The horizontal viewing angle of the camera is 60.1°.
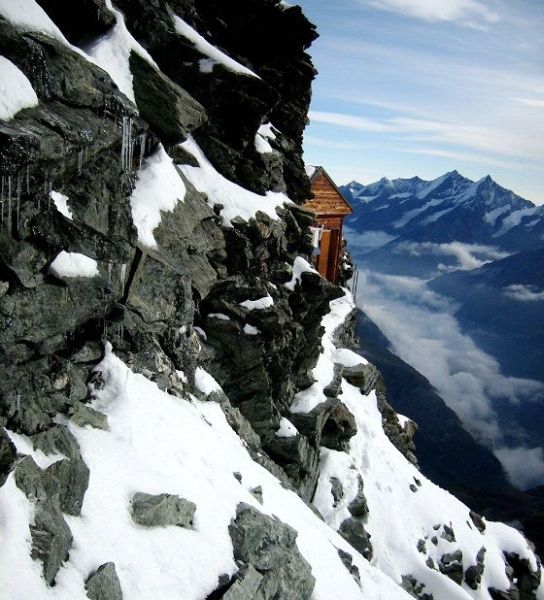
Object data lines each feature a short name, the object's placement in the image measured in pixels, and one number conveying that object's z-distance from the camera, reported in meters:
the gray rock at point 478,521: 36.41
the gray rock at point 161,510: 8.88
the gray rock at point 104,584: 7.26
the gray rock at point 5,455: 6.79
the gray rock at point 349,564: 14.27
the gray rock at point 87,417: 9.84
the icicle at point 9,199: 8.43
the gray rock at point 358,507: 26.50
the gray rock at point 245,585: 8.92
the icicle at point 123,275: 12.31
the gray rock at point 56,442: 8.57
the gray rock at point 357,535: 24.28
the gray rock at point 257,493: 12.84
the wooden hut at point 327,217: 39.69
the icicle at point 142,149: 13.81
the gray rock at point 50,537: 6.91
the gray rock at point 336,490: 26.33
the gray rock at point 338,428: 28.75
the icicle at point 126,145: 12.32
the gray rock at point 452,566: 28.88
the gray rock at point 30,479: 7.48
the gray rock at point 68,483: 7.96
